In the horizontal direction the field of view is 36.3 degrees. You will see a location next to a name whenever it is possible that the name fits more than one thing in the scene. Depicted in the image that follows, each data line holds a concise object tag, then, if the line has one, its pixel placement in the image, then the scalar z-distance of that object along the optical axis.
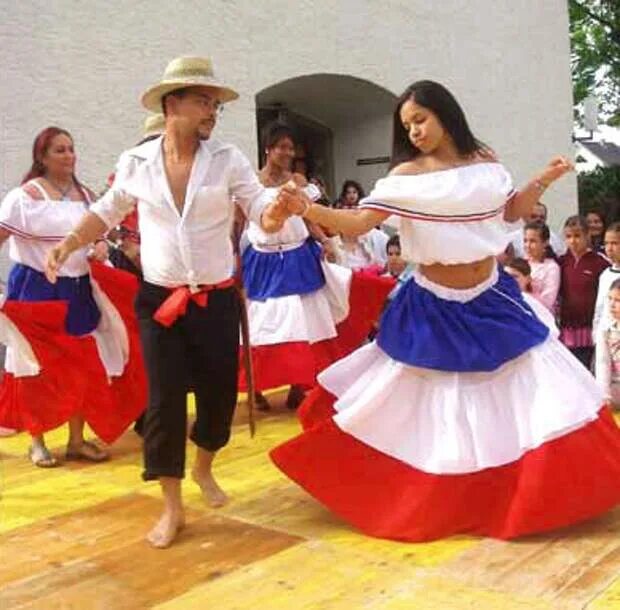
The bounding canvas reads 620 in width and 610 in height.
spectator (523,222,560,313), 6.07
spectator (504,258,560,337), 5.91
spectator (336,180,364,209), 8.20
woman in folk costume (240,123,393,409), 5.31
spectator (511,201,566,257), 7.20
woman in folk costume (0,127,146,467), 4.46
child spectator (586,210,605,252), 7.75
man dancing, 3.36
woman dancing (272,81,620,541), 3.24
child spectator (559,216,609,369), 6.02
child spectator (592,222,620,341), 5.61
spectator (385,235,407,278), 6.92
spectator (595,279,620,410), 5.32
